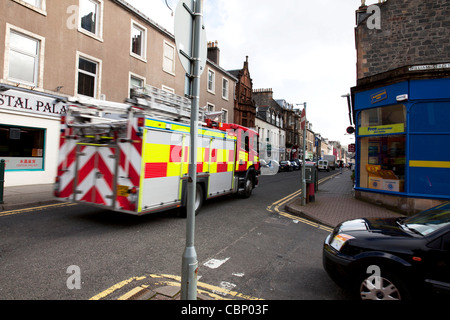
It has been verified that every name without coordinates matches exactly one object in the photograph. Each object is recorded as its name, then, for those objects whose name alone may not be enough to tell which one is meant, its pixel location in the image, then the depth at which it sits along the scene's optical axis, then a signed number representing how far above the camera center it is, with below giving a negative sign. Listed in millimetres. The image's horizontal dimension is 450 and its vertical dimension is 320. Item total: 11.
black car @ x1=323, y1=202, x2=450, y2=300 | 2717 -984
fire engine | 5488 +230
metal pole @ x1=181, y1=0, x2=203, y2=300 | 2689 -228
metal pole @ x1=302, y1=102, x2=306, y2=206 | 9234 -587
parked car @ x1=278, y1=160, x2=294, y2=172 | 35916 +231
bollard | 7518 -468
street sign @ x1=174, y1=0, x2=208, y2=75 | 2605 +1328
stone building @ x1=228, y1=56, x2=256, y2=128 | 31875 +8358
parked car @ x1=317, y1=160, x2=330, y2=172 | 43647 +765
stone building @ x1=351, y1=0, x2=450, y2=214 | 8375 +2024
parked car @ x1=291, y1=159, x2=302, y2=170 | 41234 +445
